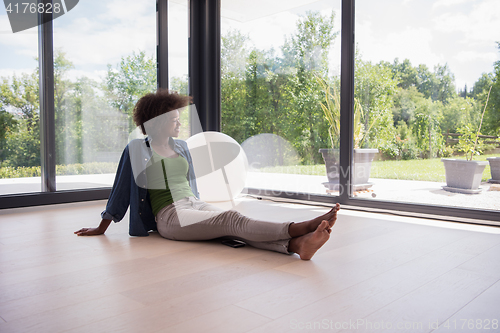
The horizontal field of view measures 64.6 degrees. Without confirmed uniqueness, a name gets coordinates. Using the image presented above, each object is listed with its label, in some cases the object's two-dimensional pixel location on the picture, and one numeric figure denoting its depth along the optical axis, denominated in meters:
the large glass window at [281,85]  3.90
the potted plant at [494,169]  3.00
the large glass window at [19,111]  3.45
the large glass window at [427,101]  3.04
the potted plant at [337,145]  3.64
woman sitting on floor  2.17
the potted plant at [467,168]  3.09
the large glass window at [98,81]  3.83
